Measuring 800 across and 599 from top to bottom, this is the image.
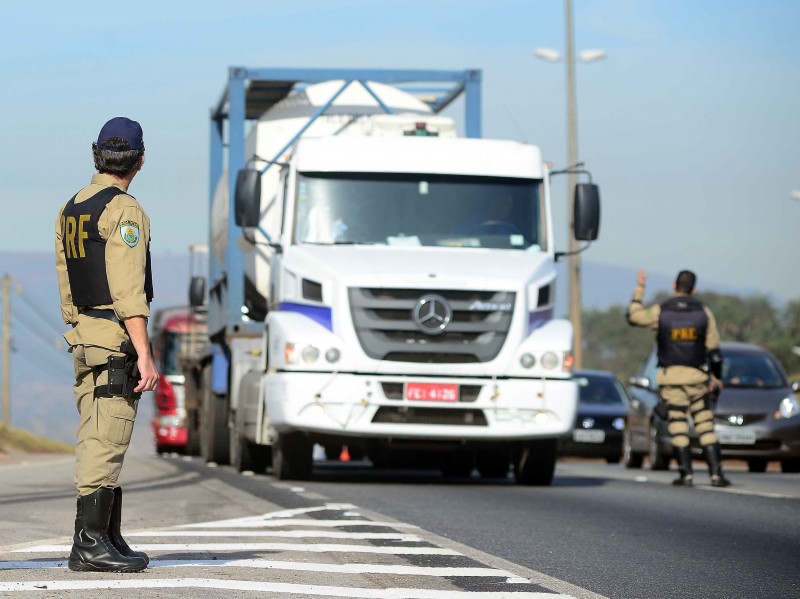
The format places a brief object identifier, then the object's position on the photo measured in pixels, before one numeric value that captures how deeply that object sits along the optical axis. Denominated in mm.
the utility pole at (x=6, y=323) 82375
